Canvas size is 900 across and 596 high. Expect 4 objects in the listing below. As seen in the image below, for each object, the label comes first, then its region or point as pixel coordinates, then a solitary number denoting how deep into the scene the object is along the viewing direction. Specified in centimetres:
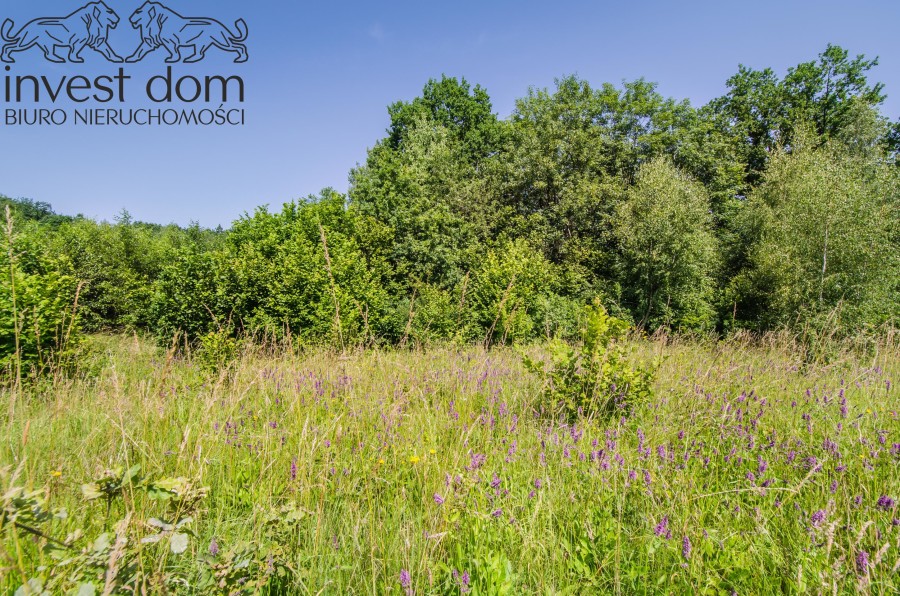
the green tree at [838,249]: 1066
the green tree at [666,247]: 1642
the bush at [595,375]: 373
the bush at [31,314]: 566
